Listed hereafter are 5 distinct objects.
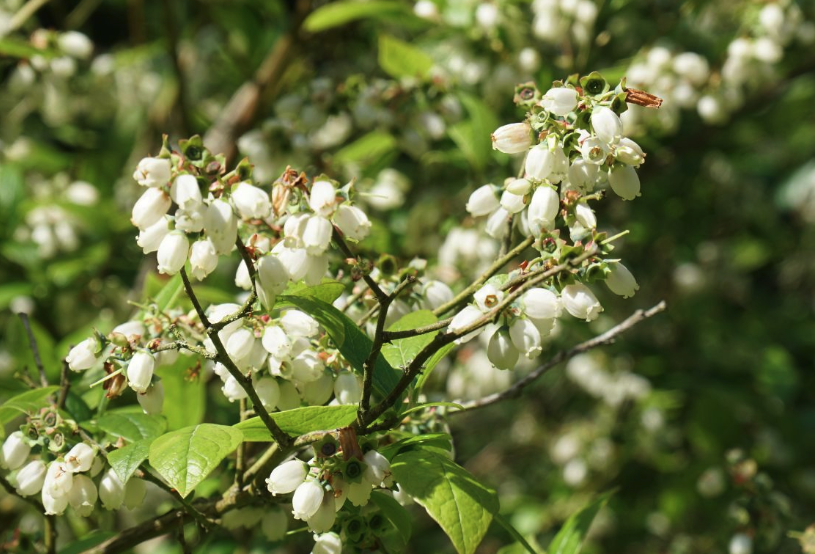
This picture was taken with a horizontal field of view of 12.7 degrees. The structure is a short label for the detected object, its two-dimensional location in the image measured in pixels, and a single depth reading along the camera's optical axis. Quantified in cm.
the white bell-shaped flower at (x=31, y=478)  78
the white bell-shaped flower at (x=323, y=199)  76
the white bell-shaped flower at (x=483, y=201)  80
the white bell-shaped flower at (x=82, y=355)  78
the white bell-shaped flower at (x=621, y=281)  76
